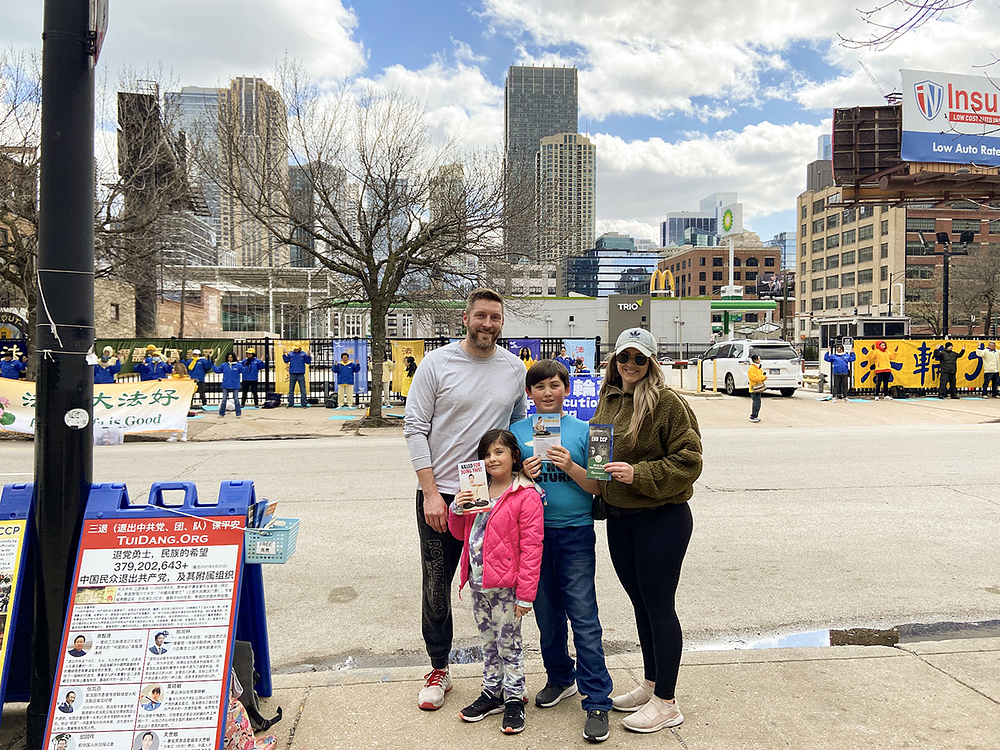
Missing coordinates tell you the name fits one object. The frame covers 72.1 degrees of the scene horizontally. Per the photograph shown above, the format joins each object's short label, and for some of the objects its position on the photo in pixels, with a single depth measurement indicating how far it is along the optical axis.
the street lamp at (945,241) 32.27
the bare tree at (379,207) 15.93
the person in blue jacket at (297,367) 20.38
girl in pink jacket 3.03
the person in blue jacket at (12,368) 18.39
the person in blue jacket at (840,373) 22.03
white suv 22.51
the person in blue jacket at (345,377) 20.78
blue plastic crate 2.96
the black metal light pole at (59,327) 2.87
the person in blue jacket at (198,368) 20.02
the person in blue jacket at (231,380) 18.44
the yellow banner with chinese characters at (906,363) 22.48
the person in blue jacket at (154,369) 18.28
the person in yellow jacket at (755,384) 16.69
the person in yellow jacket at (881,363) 22.47
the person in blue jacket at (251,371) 20.55
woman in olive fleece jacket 2.97
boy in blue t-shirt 3.09
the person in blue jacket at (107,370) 16.48
